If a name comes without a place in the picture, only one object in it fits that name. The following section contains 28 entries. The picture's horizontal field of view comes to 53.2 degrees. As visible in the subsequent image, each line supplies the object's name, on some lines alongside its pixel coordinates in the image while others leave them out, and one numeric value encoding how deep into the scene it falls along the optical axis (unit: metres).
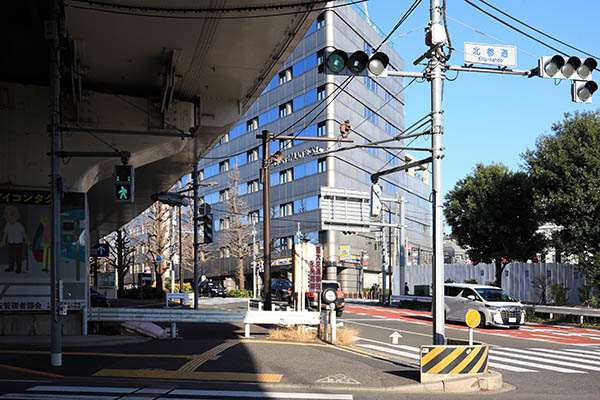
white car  24.72
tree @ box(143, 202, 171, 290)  48.48
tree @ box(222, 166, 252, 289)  57.94
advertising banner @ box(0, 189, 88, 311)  16.62
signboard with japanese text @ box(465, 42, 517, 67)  12.09
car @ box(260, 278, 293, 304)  43.66
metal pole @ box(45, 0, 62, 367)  12.19
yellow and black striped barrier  10.64
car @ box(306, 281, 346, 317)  30.23
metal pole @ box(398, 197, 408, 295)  43.30
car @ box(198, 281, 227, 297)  56.34
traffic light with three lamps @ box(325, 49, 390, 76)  11.59
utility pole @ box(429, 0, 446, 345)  11.38
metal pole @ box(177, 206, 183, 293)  44.21
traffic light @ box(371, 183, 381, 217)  16.23
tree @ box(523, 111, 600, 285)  27.88
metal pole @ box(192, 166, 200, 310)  27.45
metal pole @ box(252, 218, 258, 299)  56.32
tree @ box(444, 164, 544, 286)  34.38
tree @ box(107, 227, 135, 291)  49.84
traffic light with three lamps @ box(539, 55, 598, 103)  12.05
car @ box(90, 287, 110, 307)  30.06
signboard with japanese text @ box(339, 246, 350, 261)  60.38
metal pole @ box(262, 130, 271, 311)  22.27
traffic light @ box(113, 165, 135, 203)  13.91
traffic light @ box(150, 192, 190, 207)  24.73
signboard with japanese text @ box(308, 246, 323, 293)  19.62
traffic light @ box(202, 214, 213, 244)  24.23
